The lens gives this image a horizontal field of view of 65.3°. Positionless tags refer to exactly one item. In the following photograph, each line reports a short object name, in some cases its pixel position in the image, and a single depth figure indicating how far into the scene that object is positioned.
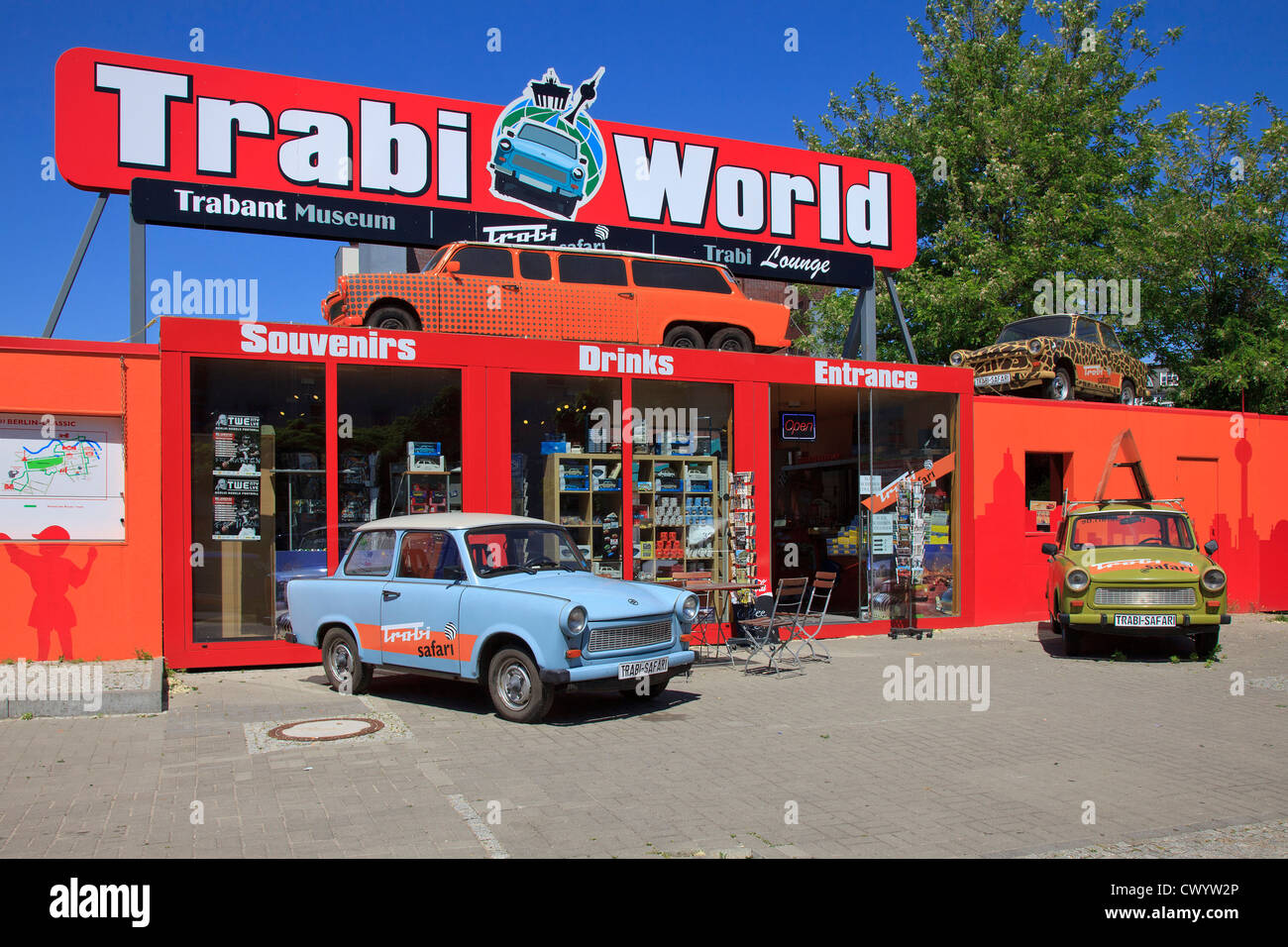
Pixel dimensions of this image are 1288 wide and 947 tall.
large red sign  12.03
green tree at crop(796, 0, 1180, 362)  27.77
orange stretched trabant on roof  12.48
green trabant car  11.91
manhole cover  7.82
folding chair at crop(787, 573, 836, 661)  12.07
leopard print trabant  17.00
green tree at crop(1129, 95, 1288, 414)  22.62
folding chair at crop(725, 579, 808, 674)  11.12
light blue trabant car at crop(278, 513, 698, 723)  8.12
